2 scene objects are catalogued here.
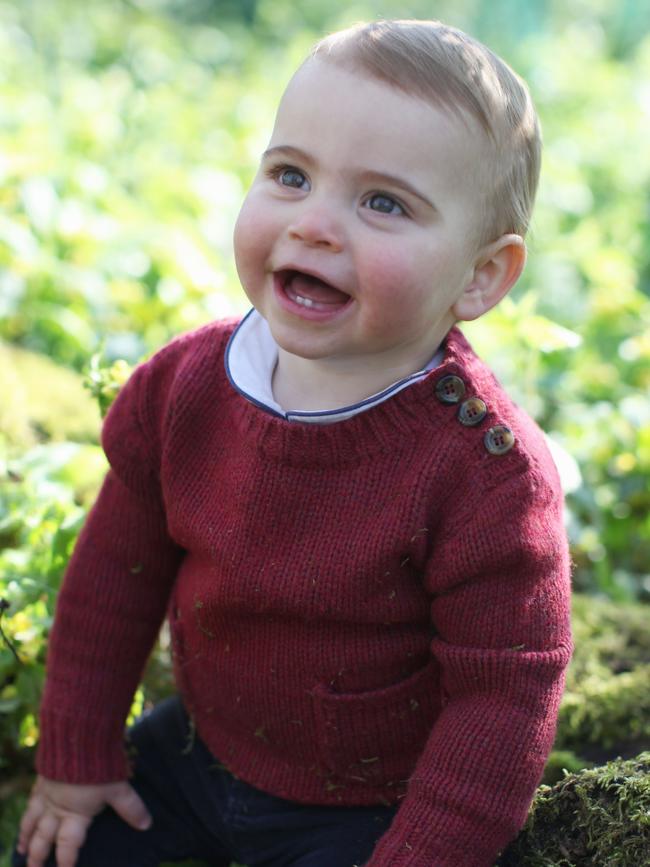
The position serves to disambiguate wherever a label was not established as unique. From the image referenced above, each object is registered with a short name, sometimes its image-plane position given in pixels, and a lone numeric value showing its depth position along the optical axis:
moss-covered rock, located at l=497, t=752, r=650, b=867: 1.13
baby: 1.12
